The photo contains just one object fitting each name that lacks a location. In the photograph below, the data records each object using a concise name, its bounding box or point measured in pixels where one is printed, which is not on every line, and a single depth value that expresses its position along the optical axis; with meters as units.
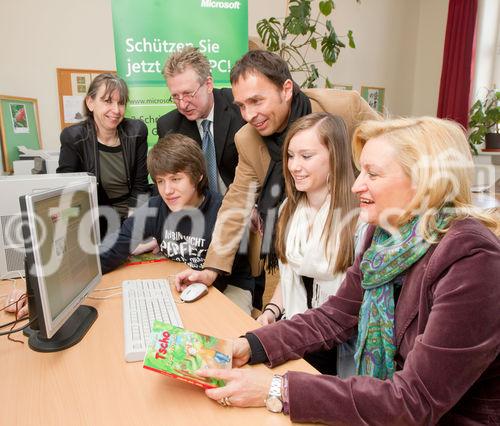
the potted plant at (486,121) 4.17
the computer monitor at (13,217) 1.45
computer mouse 1.36
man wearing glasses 2.04
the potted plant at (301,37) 3.57
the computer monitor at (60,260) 0.97
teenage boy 1.71
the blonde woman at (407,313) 0.78
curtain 4.25
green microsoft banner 2.80
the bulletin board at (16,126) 2.96
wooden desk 0.82
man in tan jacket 1.62
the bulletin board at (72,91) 3.37
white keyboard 1.06
